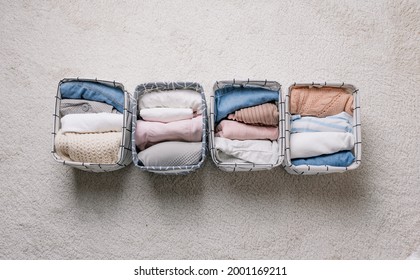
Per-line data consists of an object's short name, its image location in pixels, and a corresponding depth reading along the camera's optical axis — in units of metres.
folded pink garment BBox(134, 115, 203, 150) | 1.01
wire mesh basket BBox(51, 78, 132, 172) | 1.00
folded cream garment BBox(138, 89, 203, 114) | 1.05
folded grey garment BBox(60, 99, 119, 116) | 1.04
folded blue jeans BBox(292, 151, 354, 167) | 1.04
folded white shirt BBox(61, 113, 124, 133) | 1.01
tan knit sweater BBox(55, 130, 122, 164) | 1.00
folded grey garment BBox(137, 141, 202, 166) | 1.00
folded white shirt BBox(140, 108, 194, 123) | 1.02
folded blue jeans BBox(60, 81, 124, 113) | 1.04
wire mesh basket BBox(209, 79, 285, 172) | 1.02
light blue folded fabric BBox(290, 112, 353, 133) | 1.06
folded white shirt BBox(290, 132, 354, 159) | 1.03
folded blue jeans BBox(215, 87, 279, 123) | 1.05
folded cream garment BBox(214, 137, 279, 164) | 1.03
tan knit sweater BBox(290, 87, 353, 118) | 1.07
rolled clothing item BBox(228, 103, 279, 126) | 1.04
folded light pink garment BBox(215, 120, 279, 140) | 1.03
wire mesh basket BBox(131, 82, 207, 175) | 1.00
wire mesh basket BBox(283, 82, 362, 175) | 1.02
